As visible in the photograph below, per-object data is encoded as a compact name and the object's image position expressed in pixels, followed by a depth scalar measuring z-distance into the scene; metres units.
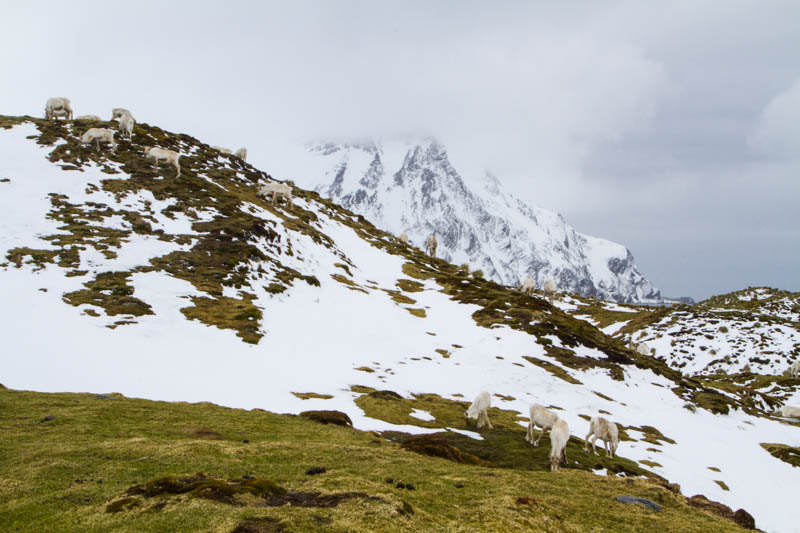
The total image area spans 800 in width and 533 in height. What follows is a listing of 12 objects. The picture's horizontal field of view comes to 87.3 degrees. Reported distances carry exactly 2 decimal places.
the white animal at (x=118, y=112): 66.45
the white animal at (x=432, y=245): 102.78
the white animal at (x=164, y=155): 55.25
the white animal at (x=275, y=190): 71.22
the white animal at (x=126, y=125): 61.34
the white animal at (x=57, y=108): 59.75
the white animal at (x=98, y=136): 53.22
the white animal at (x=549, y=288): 81.81
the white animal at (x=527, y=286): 78.44
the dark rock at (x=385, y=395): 28.87
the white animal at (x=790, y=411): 43.89
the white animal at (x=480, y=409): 25.95
